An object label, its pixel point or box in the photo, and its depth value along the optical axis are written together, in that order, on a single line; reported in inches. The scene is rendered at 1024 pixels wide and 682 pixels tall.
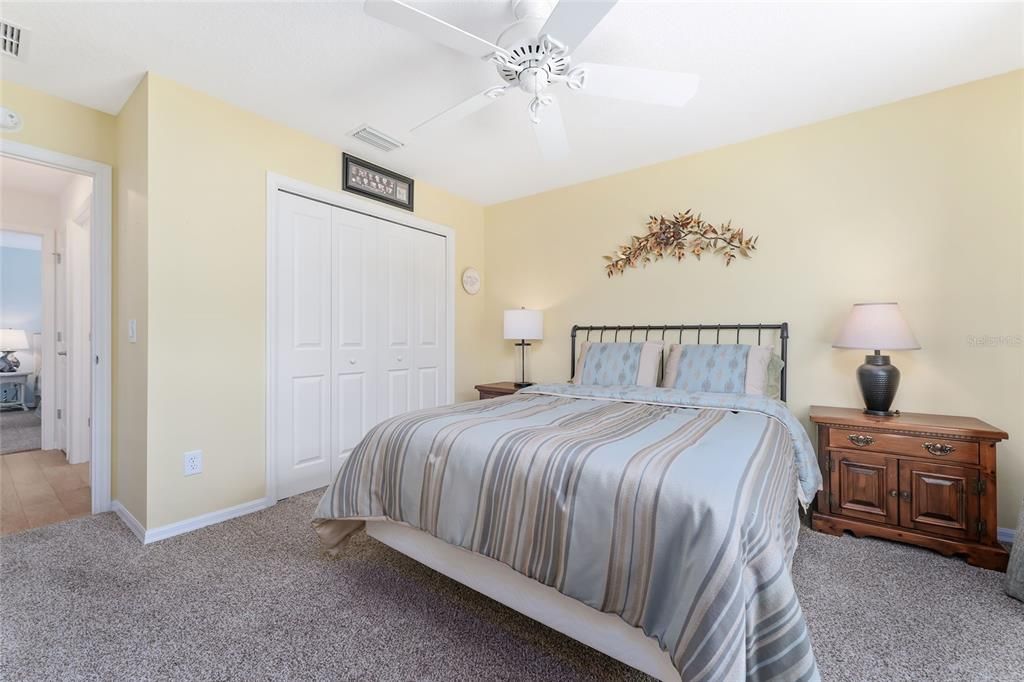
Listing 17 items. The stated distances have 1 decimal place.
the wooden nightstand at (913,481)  76.5
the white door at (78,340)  133.8
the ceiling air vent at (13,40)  74.3
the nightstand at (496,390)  142.1
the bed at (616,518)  37.7
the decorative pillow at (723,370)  100.0
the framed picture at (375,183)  124.2
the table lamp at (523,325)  144.4
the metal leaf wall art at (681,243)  117.4
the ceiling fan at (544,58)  56.9
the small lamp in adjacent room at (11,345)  205.9
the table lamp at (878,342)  86.5
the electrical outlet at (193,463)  92.3
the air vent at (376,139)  112.5
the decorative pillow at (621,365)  113.6
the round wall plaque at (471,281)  165.6
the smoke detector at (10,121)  86.3
